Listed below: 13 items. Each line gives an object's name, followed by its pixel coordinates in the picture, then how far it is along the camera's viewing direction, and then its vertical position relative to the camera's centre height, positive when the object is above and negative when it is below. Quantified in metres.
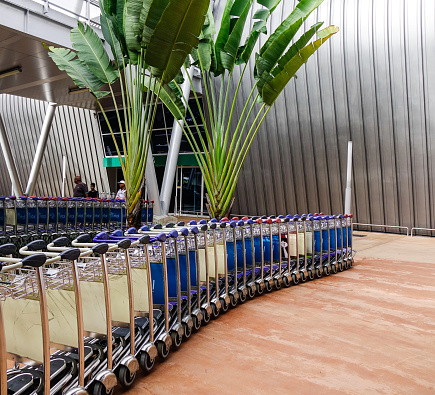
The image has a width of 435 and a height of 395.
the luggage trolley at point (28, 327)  2.42 -0.69
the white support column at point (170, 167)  16.08 +1.57
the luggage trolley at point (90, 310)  2.82 -0.70
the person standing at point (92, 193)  14.63 +0.65
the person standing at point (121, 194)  13.86 +0.55
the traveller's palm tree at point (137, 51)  6.25 +2.77
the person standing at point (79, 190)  14.21 +0.76
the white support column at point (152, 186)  15.58 +0.84
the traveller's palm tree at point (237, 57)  7.67 +2.89
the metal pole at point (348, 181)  14.78 +0.60
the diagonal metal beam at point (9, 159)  21.52 +2.98
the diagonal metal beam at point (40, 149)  22.24 +3.57
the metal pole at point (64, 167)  24.41 +2.71
